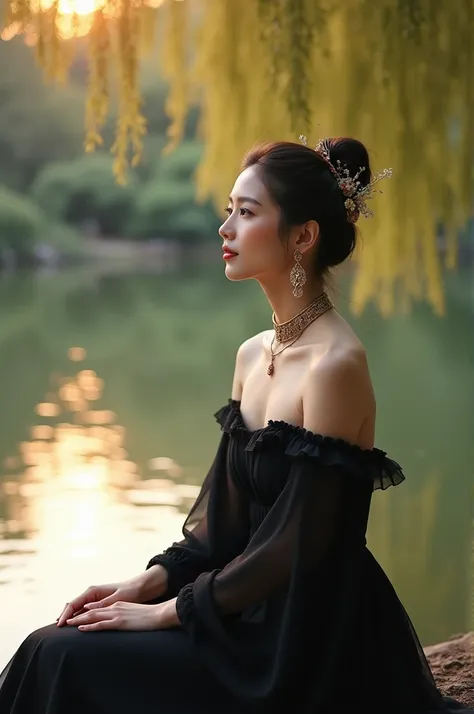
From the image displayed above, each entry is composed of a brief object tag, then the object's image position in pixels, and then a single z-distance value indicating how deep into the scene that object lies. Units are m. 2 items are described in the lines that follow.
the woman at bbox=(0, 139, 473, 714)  3.06
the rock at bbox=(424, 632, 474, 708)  3.66
